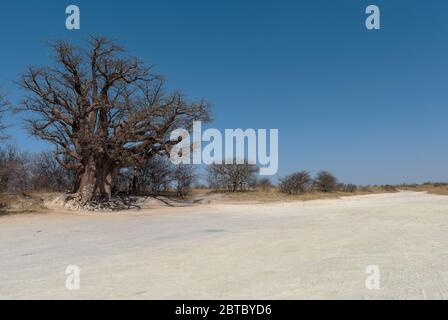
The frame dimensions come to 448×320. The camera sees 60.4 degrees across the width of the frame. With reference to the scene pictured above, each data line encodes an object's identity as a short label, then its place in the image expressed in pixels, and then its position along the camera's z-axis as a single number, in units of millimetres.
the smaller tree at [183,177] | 39594
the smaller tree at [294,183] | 47906
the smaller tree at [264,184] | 54344
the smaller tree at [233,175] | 46250
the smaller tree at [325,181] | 59103
